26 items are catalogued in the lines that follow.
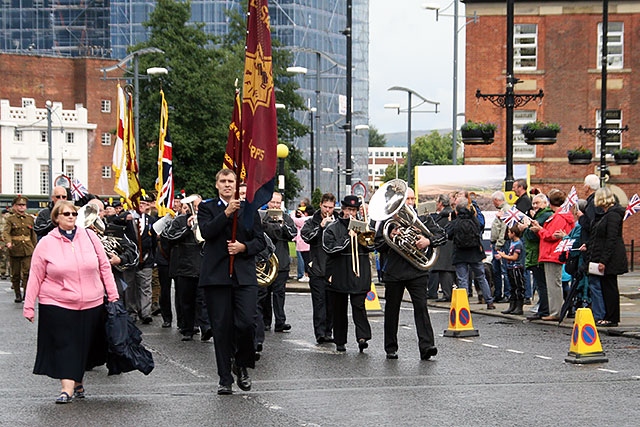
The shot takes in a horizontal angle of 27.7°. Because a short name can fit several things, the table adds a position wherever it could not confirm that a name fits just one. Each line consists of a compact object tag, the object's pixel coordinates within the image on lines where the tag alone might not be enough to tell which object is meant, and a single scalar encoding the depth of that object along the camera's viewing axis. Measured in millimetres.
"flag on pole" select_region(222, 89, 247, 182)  16891
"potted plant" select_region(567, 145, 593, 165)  36531
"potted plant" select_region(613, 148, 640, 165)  38062
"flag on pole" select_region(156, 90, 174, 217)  23234
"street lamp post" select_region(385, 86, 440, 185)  54281
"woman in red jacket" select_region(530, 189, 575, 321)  18781
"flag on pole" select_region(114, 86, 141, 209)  23016
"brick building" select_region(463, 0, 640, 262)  49219
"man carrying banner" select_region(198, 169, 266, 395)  11586
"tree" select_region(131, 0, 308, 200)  65812
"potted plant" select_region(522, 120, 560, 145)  28938
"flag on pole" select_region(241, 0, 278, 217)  11852
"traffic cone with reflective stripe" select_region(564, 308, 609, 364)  13883
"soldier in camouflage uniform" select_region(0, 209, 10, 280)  36306
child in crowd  20406
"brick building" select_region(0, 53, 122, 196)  101812
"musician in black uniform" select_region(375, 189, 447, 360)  14484
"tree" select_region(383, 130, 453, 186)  171500
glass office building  92625
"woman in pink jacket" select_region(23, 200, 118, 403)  11211
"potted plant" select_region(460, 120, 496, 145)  28734
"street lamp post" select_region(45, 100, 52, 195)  64875
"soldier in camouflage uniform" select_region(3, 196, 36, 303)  25422
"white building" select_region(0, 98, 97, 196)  100500
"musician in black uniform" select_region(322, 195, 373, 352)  15281
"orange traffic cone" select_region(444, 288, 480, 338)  16984
